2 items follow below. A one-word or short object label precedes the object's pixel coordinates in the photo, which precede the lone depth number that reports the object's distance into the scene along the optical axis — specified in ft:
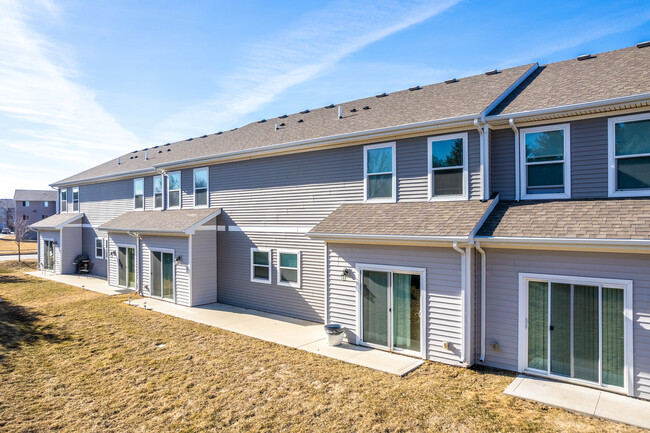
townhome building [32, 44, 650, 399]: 22.56
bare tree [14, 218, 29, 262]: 98.33
